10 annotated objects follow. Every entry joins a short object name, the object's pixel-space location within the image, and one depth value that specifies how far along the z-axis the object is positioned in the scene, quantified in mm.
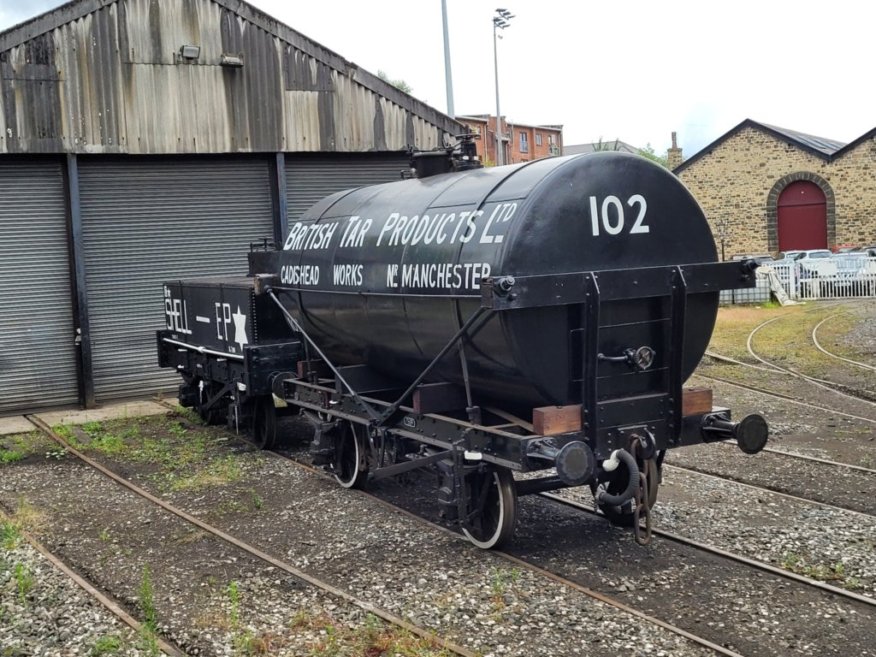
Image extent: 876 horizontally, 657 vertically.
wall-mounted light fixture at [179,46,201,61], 16938
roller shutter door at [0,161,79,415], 16484
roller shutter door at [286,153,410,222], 18672
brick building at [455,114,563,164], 70188
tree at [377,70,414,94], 76075
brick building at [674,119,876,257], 39969
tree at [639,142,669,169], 93050
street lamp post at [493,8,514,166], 37188
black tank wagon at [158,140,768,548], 7223
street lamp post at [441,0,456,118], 22516
